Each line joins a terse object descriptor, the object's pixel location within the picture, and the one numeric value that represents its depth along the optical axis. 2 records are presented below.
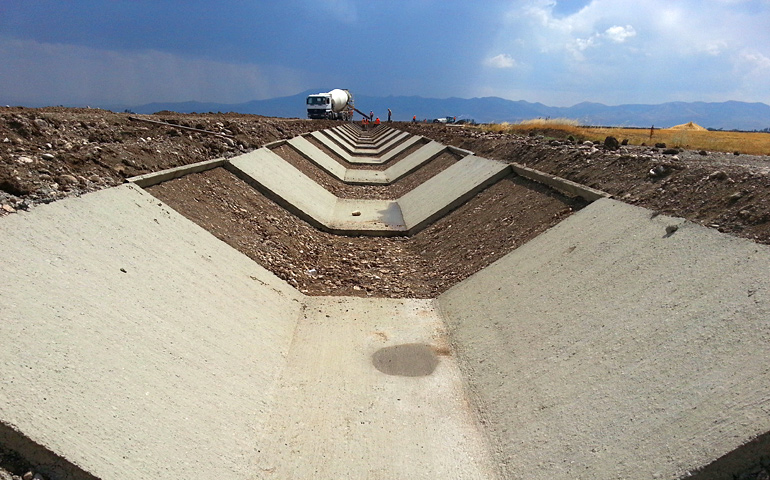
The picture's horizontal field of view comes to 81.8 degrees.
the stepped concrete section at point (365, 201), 12.27
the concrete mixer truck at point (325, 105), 50.50
